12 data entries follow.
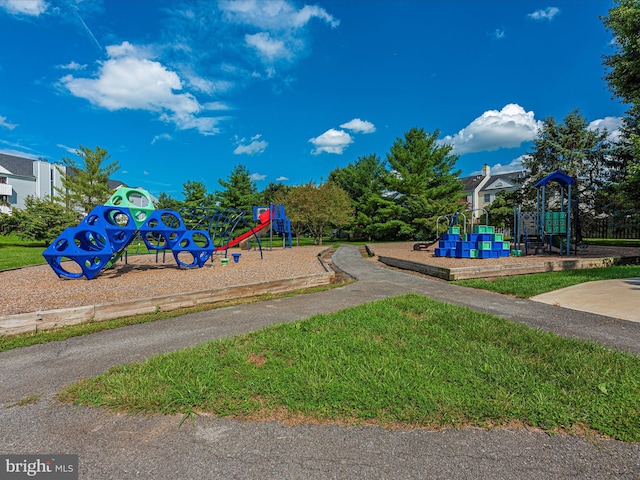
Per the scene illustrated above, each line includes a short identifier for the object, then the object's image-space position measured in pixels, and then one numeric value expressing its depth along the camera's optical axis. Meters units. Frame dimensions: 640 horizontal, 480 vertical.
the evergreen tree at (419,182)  29.81
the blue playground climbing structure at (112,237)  8.29
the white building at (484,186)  46.44
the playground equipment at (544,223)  14.52
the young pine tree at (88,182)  28.55
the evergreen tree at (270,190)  51.82
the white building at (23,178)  41.44
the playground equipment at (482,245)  13.70
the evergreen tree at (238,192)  35.47
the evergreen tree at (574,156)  21.83
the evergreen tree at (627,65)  12.51
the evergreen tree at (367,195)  32.84
